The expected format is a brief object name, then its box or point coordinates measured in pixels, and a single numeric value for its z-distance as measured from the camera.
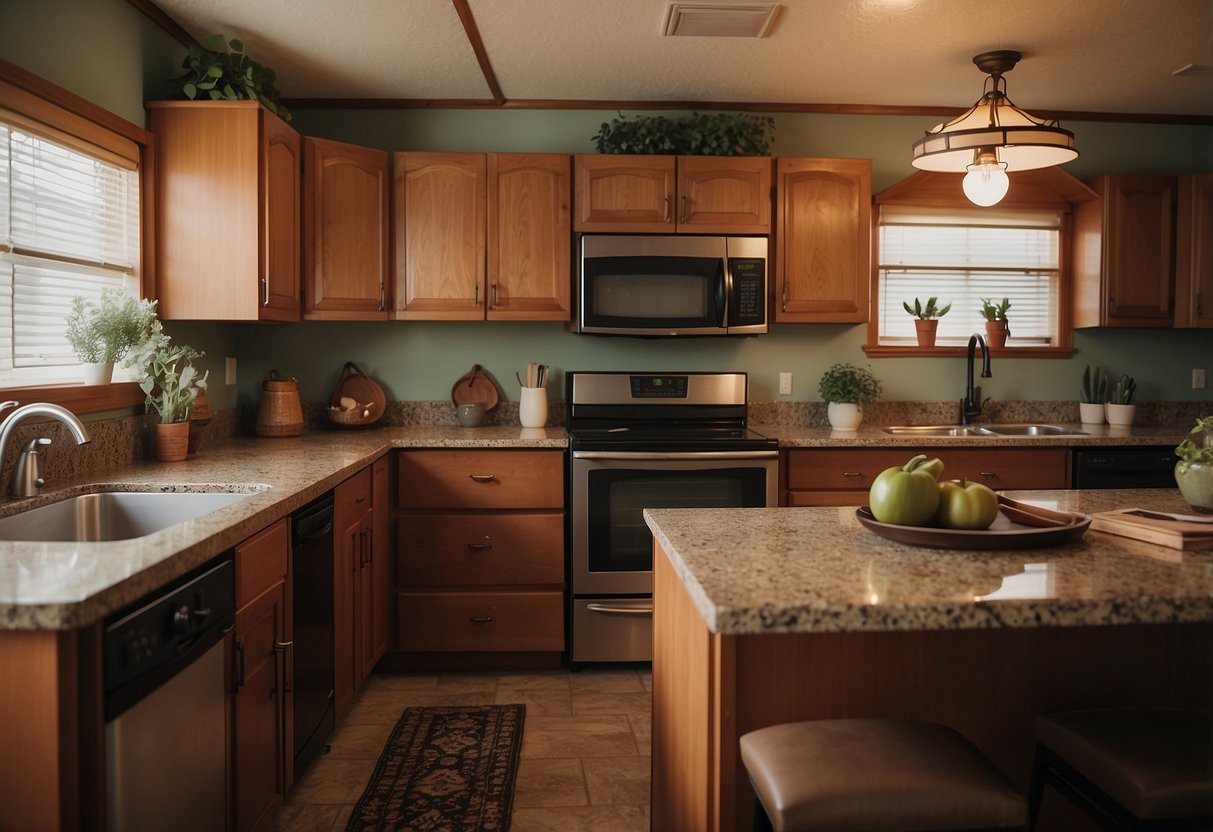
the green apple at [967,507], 1.49
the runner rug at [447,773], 2.23
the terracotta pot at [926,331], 3.95
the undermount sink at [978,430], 3.79
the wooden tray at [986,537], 1.44
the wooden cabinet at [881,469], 3.42
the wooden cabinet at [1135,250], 3.83
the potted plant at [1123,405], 3.92
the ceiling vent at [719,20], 2.78
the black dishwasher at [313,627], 2.26
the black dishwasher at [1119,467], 3.48
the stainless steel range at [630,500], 3.27
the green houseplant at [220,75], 2.95
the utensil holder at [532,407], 3.69
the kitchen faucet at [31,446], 1.79
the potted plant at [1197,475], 1.65
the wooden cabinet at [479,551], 3.29
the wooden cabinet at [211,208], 2.96
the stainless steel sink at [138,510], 2.21
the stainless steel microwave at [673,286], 3.54
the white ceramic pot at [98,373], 2.52
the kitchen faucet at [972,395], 3.89
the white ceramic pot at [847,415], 3.73
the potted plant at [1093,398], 4.02
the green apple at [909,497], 1.49
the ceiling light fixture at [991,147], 2.30
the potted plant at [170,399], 2.66
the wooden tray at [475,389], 3.89
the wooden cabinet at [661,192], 3.55
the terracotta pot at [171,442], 2.74
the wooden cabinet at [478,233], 3.53
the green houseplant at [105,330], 2.40
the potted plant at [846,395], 3.74
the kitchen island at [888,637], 1.17
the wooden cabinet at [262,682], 1.84
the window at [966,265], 4.04
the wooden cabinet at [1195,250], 3.81
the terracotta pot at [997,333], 3.96
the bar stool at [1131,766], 1.23
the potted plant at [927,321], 3.95
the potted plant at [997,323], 3.96
